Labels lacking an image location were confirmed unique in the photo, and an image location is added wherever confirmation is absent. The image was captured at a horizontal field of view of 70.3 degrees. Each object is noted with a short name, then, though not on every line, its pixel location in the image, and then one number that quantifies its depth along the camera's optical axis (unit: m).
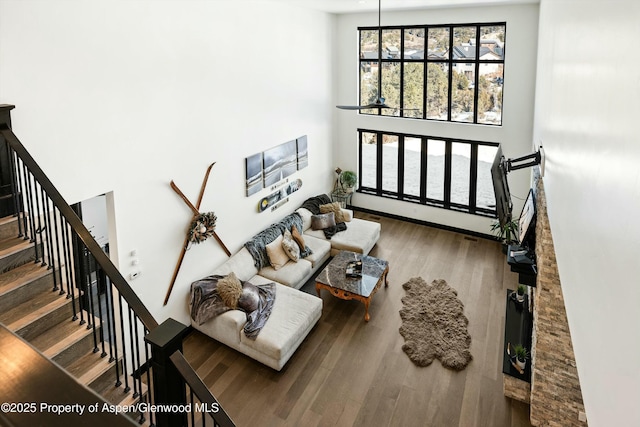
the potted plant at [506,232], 8.20
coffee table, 6.70
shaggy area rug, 5.88
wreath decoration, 6.08
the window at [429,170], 9.16
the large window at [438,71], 8.41
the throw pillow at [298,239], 7.89
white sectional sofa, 5.71
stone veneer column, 3.90
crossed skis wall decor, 5.97
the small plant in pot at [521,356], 5.02
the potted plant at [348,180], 10.12
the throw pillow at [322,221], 8.73
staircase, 3.11
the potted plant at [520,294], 6.15
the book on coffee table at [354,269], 7.07
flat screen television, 4.41
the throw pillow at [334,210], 9.02
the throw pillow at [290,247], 7.56
